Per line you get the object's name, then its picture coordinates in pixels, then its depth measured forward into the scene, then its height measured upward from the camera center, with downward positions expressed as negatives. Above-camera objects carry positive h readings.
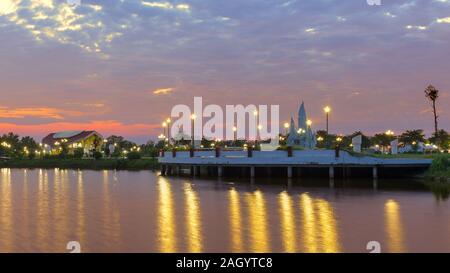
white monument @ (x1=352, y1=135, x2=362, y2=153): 73.80 -0.21
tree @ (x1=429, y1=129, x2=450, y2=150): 109.19 +0.38
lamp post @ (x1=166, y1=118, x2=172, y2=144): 87.32 +4.35
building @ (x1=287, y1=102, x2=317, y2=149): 75.62 +1.41
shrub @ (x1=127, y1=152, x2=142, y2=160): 113.03 -2.74
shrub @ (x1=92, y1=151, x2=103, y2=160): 119.79 -2.51
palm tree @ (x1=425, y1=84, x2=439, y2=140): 85.19 +8.28
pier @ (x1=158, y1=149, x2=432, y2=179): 59.25 -2.75
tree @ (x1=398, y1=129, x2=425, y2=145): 132.60 +1.17
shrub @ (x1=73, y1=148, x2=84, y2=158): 127.31 -2.08
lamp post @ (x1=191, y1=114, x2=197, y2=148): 78.62 +3.87
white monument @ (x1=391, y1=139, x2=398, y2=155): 87.29 -0.91
